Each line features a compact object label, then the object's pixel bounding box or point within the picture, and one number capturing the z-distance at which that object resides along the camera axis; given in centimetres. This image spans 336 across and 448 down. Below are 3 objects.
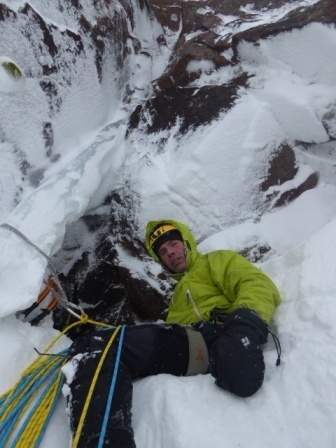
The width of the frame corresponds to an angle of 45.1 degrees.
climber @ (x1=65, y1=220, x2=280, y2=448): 158
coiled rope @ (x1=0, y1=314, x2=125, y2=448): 168
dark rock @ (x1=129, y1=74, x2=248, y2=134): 334
